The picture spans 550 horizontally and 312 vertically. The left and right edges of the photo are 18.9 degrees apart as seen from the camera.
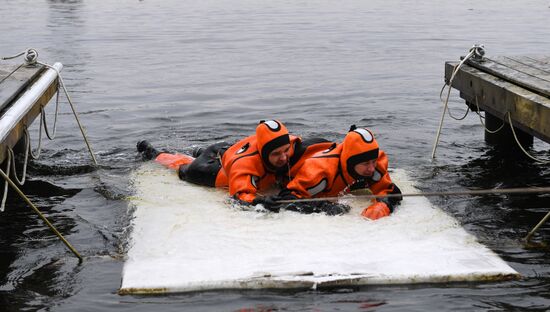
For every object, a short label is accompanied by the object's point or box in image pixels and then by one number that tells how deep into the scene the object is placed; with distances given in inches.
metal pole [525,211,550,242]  526.8
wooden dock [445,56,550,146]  627.2
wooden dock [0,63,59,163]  567.0
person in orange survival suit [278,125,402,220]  576.5
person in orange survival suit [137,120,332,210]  594.2
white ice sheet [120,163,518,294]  474.9
